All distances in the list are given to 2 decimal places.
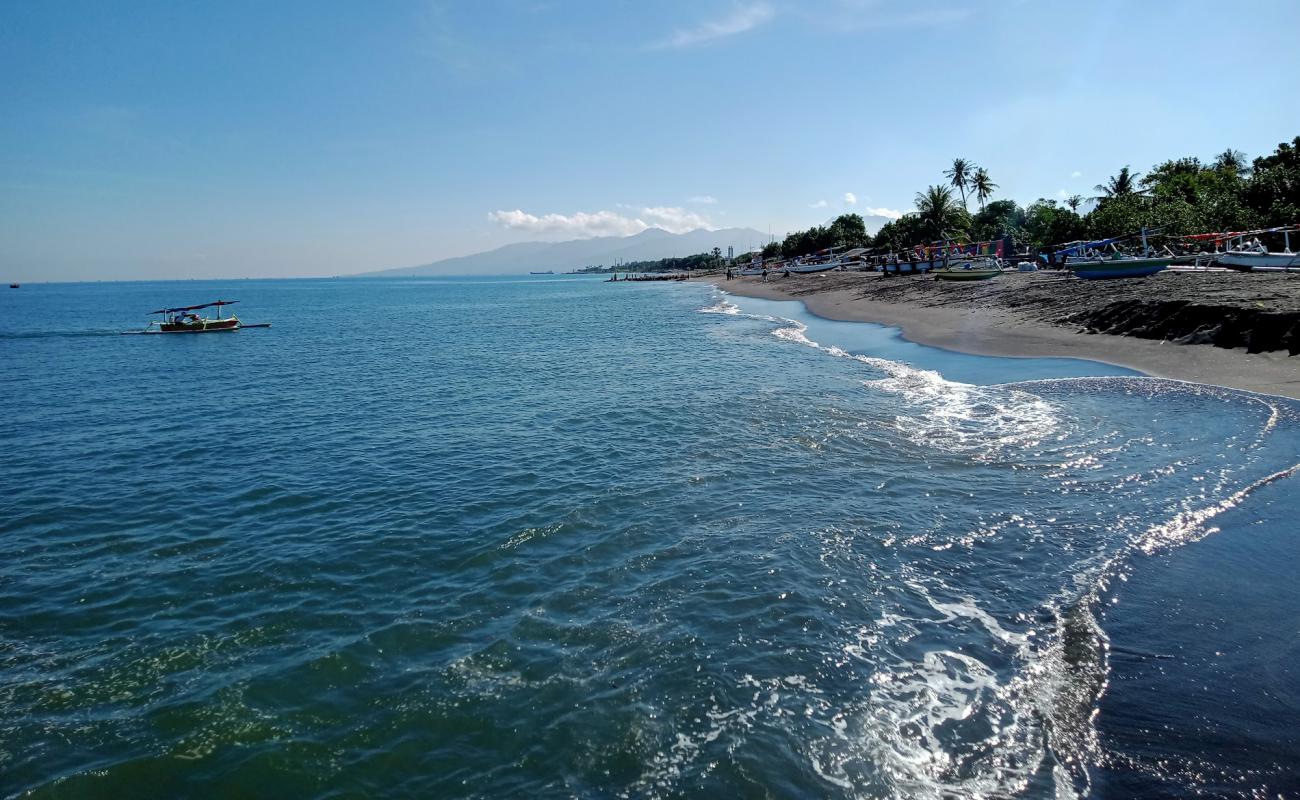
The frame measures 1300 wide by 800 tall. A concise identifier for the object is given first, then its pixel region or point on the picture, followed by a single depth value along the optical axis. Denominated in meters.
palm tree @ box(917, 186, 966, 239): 98.75
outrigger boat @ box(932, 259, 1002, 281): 59.94
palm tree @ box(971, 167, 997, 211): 105.44
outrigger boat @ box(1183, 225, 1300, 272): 35.38
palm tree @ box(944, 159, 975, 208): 105.94
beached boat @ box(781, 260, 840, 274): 113.31
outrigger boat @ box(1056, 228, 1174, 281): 41.78
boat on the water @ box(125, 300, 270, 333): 56.41
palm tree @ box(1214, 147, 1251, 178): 79.69
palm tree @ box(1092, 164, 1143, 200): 87.56
